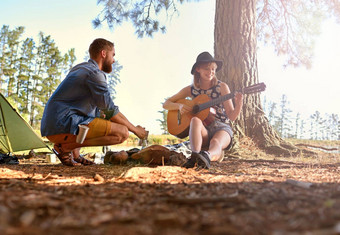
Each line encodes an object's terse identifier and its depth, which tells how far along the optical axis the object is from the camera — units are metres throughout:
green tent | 4.64
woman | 3.11
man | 3.23
